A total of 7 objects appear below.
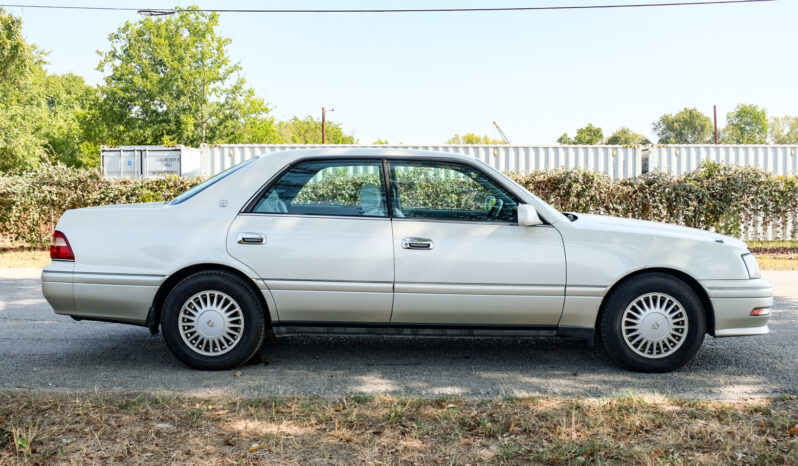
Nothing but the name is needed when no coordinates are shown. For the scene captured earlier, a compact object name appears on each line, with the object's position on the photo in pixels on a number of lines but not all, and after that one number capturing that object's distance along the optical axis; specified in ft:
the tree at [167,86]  143.54
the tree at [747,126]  308.81
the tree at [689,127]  339.57
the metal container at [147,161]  60.18
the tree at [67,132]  150.51
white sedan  15.21
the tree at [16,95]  100.48
